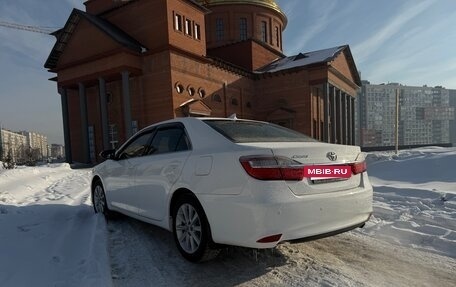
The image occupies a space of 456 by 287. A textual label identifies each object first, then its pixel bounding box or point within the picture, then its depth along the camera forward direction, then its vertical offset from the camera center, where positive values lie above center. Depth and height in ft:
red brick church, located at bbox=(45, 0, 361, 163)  86.79 +16.51
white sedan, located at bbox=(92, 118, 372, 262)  10.77 -1.86
